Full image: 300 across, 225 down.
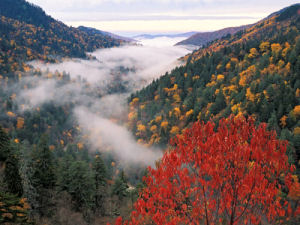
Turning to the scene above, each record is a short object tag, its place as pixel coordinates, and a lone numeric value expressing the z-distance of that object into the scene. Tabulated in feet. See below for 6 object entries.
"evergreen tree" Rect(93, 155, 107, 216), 169.99
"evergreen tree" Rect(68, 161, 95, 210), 145.28
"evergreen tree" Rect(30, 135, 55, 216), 136.46
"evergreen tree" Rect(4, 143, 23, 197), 114.73
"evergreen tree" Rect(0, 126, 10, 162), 141.49
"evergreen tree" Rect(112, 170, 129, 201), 185.70
